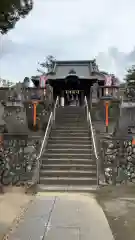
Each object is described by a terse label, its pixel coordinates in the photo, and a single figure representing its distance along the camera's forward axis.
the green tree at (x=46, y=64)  31.47
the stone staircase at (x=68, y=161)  6.73
